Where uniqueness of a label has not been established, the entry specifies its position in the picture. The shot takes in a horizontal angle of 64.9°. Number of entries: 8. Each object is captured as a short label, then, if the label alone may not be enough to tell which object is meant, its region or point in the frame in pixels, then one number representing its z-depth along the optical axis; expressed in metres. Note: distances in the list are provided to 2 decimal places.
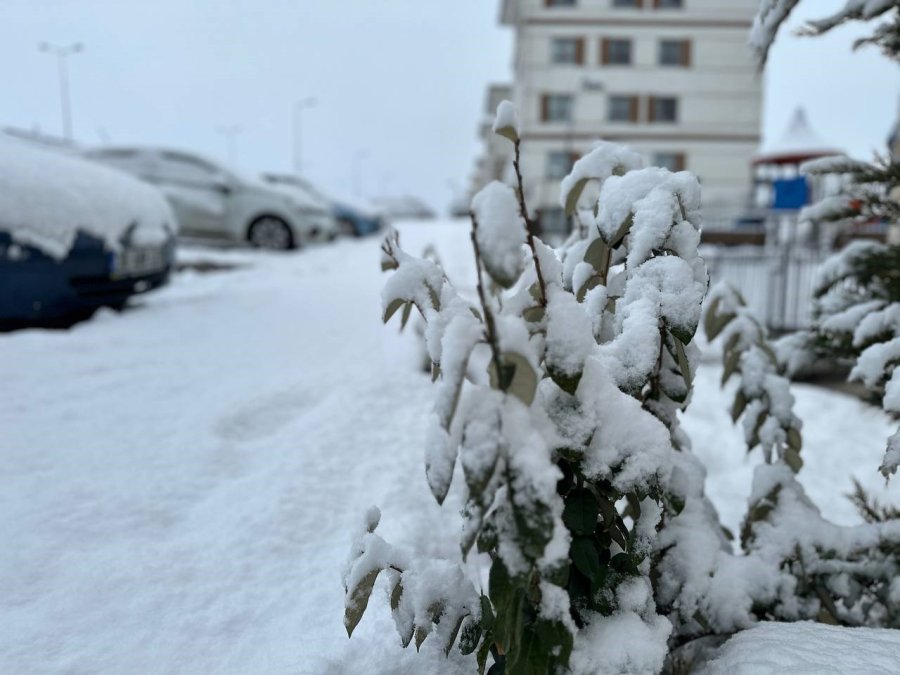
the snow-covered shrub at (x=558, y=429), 0.97
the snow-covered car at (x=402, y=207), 35.41
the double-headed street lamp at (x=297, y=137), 38.34
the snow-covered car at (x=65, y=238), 4.01
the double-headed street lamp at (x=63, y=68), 30.83
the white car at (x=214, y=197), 10.48
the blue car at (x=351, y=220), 17.22
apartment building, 30.94
